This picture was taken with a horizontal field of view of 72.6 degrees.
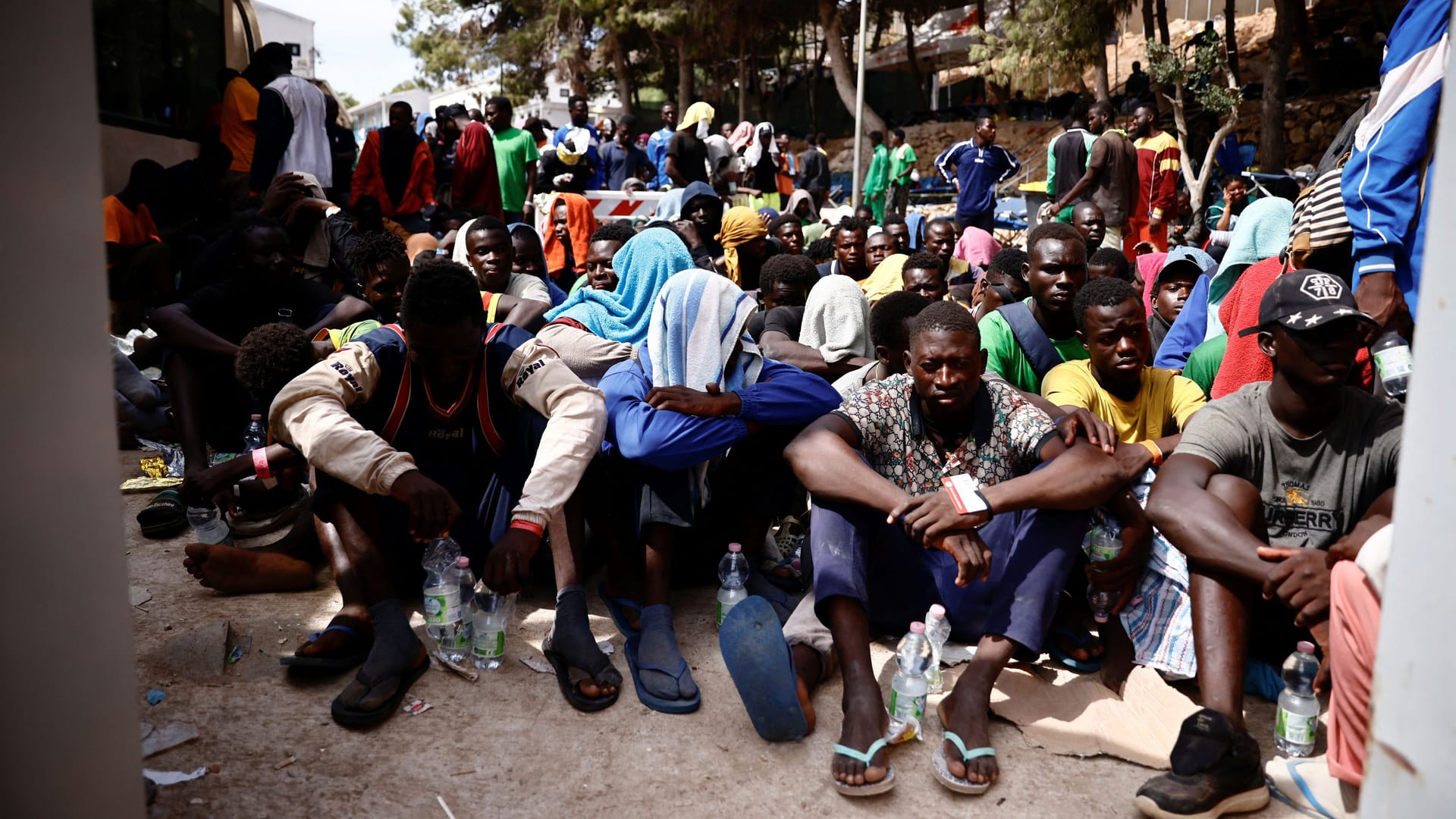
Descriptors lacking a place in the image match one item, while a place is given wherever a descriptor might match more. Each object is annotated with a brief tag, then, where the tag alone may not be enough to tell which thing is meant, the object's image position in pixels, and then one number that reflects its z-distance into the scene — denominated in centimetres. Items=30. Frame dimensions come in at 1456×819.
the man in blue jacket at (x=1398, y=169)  336
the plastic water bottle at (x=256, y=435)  484
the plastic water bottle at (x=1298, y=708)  289
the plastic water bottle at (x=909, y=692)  294
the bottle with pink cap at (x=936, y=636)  319
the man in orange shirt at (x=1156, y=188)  1005
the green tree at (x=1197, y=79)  1359
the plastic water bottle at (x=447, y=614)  338
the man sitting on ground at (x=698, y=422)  352
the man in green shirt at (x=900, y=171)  1540
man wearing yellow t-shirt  332
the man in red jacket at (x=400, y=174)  855
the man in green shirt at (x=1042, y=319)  438
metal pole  1399
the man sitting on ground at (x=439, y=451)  315
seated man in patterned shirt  295
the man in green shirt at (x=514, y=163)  959
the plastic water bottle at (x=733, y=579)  373
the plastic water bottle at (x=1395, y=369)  312
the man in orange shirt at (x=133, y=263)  639
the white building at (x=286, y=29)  2302
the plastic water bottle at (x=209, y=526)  434
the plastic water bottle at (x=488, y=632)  335
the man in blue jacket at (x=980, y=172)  1156
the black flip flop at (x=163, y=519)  444
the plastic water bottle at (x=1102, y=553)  343
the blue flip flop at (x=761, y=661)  277
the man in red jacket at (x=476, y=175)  899
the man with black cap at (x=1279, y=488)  283
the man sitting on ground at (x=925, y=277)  584
